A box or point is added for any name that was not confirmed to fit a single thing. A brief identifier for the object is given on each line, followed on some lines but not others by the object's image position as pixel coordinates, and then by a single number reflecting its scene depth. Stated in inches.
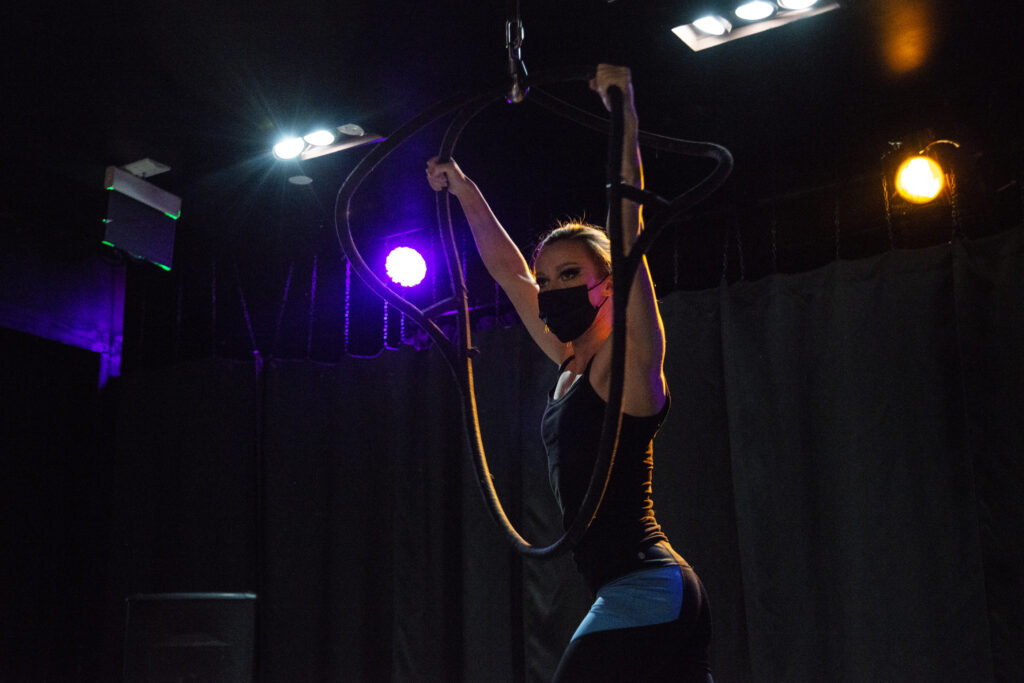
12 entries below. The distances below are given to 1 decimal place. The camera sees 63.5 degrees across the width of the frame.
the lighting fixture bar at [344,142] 156.0
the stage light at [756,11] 119.7
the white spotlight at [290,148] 161.0
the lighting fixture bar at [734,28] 121.1
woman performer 65.2
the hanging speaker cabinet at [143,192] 169.3
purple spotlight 188.2
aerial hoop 58.6
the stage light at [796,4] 119.3
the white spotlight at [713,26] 123.7
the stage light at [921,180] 141.2
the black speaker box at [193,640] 150.0
